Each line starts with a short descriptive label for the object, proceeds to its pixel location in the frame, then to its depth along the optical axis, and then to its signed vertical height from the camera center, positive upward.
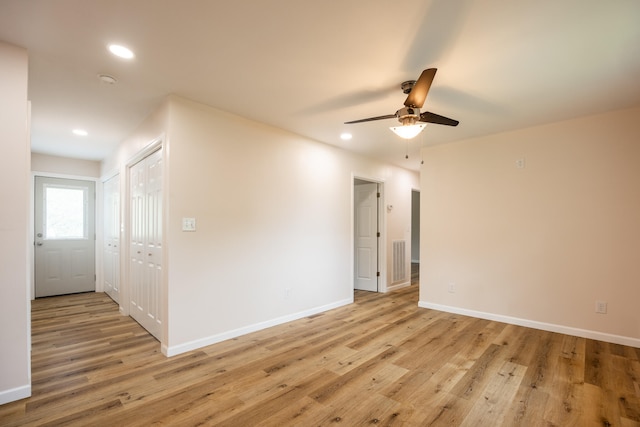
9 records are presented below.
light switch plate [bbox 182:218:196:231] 2.99 -0.11
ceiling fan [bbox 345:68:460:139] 2.20 +0.85
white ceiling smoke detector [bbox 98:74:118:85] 2.53 +1.15
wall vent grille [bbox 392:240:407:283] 5.83 -0.93
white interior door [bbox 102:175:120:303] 4.83 -0.42
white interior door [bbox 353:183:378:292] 5.67 -0.45
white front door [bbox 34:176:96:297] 5.22 -0.42
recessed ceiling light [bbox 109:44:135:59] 2.13 +1.18
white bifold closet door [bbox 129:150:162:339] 3.22 -0.35
